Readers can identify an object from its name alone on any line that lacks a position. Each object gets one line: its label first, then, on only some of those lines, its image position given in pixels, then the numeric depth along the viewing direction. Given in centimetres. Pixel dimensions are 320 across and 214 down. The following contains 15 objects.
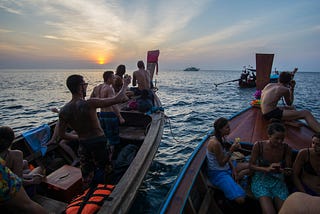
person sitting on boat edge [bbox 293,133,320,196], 256
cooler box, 290
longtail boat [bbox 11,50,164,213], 237
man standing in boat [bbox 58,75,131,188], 258
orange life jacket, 202
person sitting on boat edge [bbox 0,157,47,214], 174
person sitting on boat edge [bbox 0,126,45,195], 212
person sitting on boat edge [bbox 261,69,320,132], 482
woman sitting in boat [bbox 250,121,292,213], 255
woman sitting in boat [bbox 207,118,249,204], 264
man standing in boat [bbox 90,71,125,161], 412
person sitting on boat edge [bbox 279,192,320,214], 120
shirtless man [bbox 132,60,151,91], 724
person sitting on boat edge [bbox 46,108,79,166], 429
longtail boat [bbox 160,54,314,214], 236
